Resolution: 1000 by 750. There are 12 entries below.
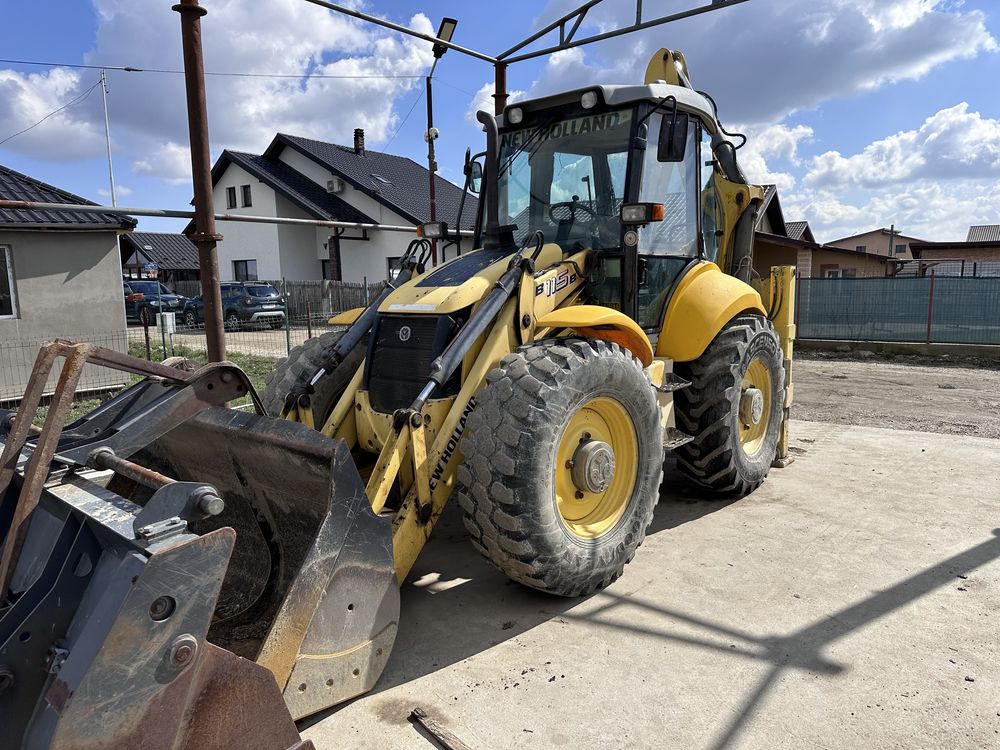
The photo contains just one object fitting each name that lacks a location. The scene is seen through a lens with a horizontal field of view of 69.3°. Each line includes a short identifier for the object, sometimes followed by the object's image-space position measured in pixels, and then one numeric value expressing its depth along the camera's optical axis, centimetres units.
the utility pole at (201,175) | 556
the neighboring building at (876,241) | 5444
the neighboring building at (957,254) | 2880
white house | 2800
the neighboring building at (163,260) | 3797
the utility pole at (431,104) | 866
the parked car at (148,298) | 2505
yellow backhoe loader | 211
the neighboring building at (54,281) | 992
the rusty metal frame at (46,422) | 239
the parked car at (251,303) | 2203
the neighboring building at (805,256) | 2103
